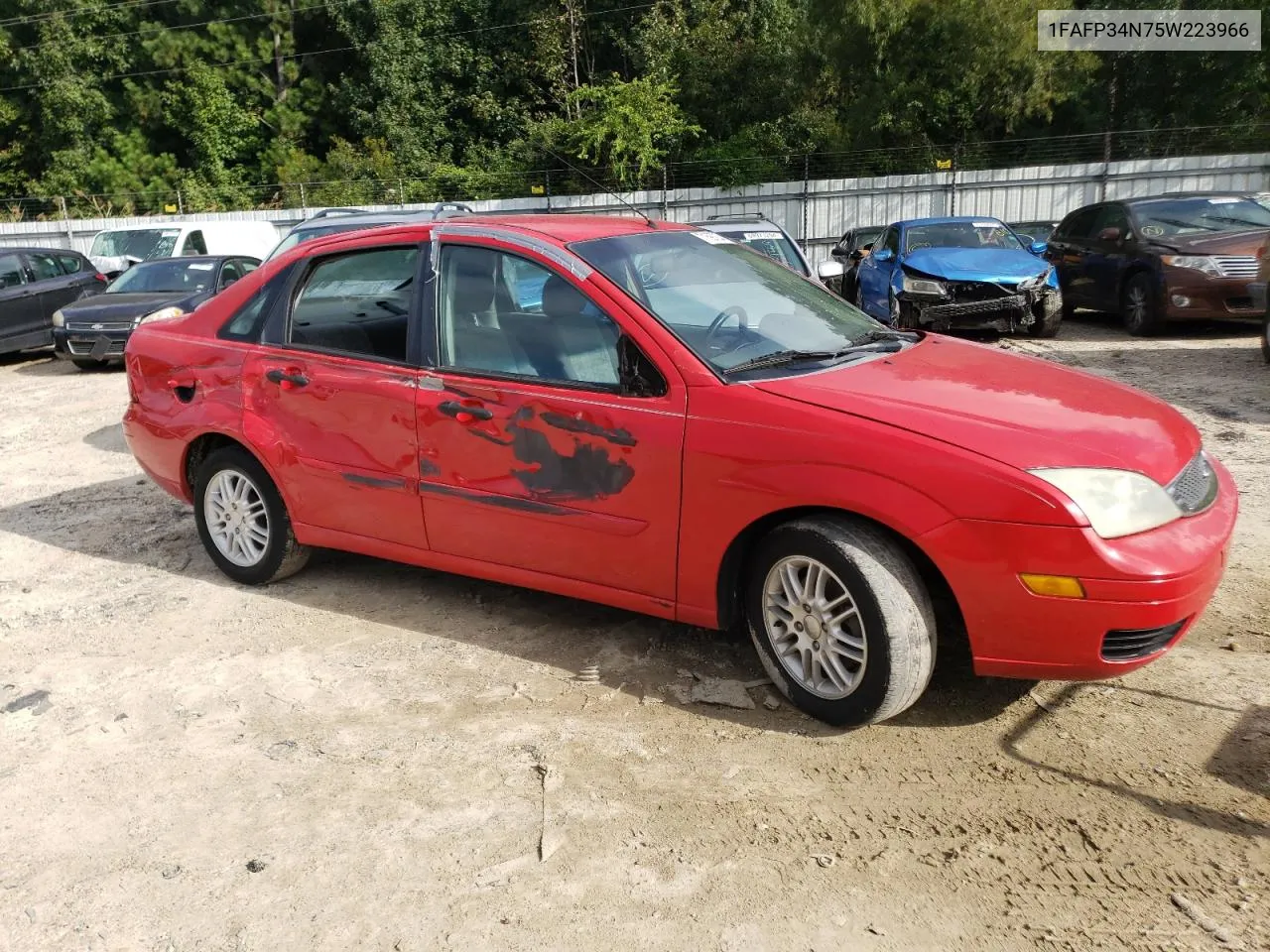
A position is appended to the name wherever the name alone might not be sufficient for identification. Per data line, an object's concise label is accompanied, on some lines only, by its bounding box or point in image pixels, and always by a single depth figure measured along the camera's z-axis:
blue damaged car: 11.63
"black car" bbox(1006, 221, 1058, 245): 19.14
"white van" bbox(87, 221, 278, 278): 17.91
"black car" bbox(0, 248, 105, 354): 14.63
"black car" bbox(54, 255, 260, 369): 13.12
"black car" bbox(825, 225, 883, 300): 14.63
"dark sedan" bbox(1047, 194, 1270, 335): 11.21
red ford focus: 3.20
